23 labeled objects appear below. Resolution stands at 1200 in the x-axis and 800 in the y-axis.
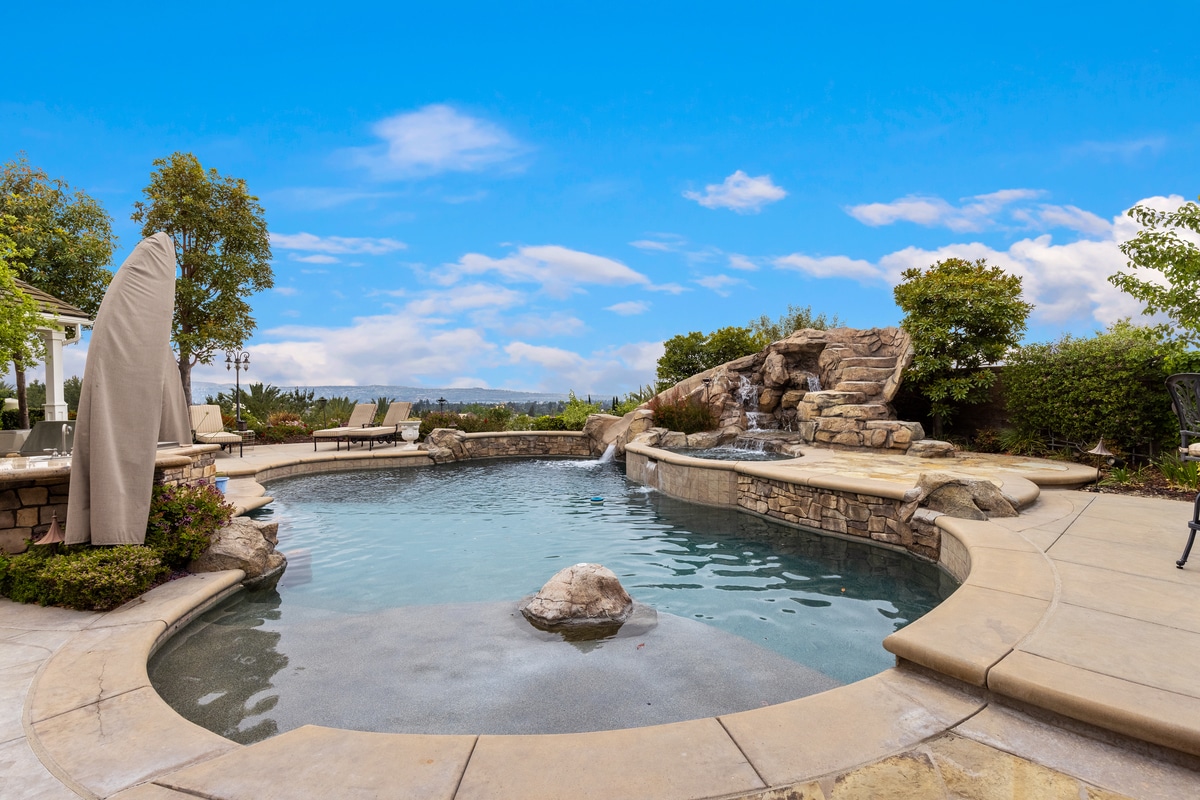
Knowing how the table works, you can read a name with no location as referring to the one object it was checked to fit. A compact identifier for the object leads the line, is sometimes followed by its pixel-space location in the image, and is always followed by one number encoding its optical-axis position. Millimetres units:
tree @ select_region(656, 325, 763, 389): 19234
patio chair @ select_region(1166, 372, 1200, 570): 3666
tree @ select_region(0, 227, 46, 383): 6930
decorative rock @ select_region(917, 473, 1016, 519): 5062
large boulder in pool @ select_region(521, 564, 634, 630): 3896
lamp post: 17641
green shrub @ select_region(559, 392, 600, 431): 17469
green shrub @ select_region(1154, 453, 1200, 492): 6090
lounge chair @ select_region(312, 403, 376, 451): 14694
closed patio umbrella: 3715
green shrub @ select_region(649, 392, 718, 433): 13523
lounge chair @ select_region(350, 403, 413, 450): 14523
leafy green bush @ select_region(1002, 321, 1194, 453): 7199
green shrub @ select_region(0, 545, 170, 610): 3611
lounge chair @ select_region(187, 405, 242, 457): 11727
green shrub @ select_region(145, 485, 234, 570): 4336
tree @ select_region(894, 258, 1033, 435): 10070
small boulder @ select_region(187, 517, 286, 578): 4578
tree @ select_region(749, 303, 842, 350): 22594
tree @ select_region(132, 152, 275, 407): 16719
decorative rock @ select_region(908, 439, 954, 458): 8938
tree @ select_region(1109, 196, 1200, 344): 6742
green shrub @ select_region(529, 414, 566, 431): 17672
